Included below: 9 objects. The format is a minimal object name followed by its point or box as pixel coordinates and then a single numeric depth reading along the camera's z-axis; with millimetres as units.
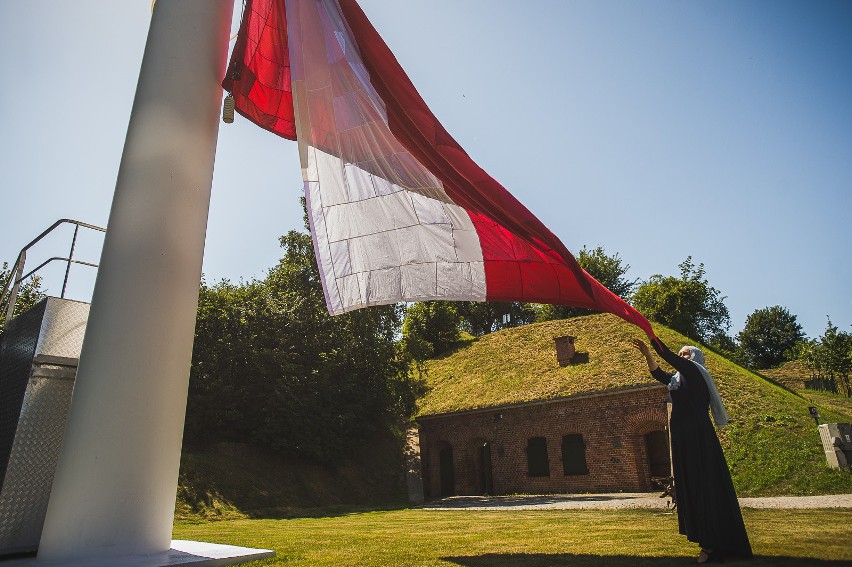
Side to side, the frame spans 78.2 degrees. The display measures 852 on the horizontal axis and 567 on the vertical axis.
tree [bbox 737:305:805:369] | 66125
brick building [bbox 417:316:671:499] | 17484
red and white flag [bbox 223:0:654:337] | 4598
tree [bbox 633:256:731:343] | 42844
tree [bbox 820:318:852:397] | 36781
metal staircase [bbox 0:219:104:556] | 3898
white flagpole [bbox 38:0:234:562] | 2852
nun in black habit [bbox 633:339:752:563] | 3820
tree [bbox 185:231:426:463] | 20984
